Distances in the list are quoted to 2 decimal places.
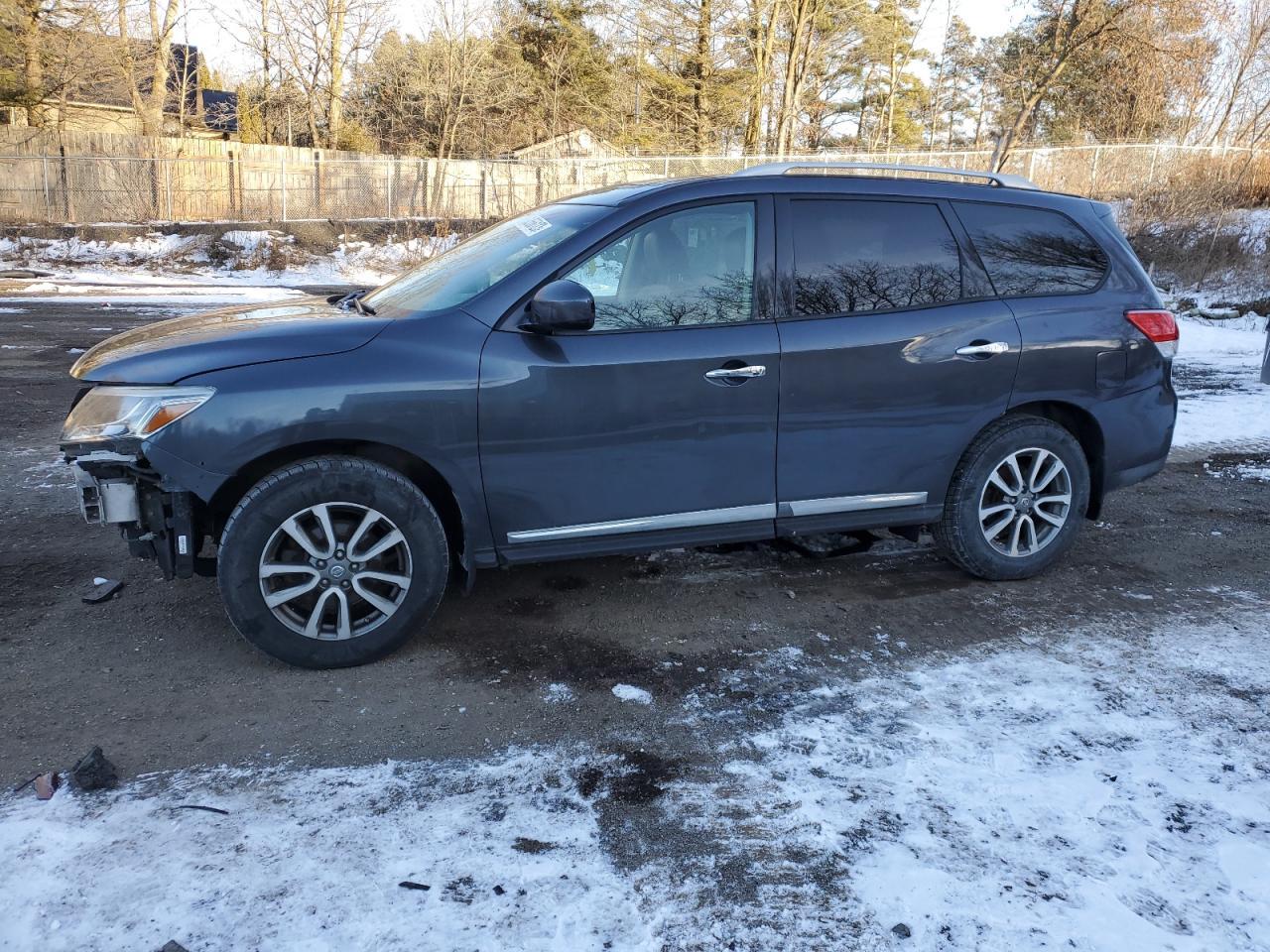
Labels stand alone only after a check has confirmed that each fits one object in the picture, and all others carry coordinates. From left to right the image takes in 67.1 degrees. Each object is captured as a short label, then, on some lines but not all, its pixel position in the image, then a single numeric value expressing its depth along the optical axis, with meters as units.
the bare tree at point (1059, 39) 28.98
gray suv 3.54
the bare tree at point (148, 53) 29.55
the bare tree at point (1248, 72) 31.61
